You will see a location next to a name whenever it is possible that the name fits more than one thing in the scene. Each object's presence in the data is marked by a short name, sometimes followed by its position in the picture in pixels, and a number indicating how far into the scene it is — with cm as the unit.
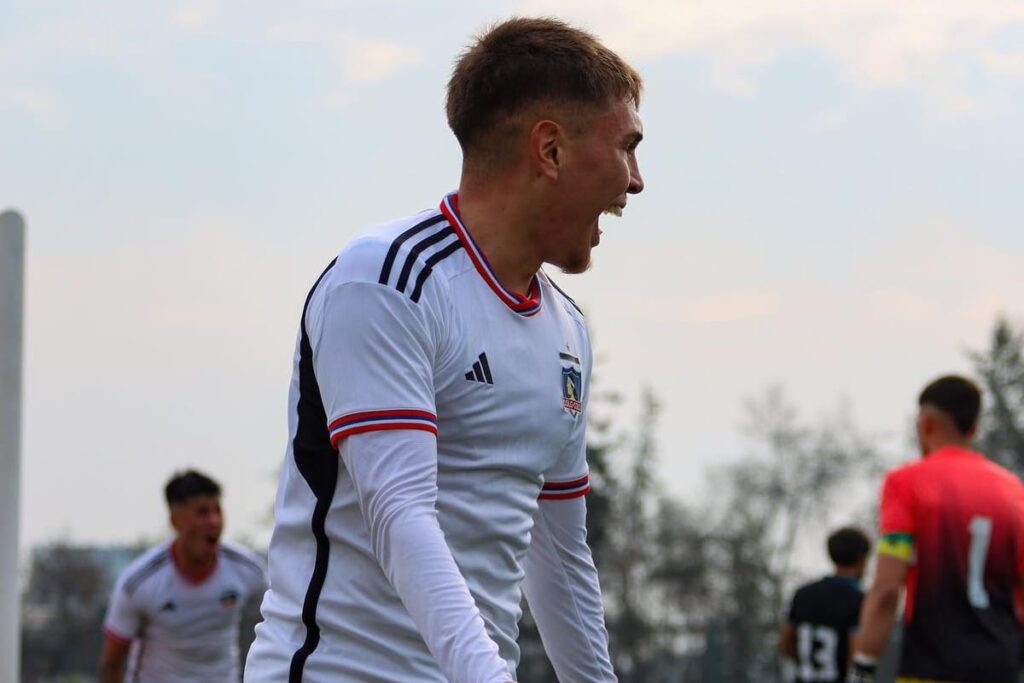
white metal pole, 1541
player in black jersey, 2391
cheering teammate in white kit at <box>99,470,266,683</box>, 2167
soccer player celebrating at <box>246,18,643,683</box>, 582
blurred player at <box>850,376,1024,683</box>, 1531
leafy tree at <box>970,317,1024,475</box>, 11494
